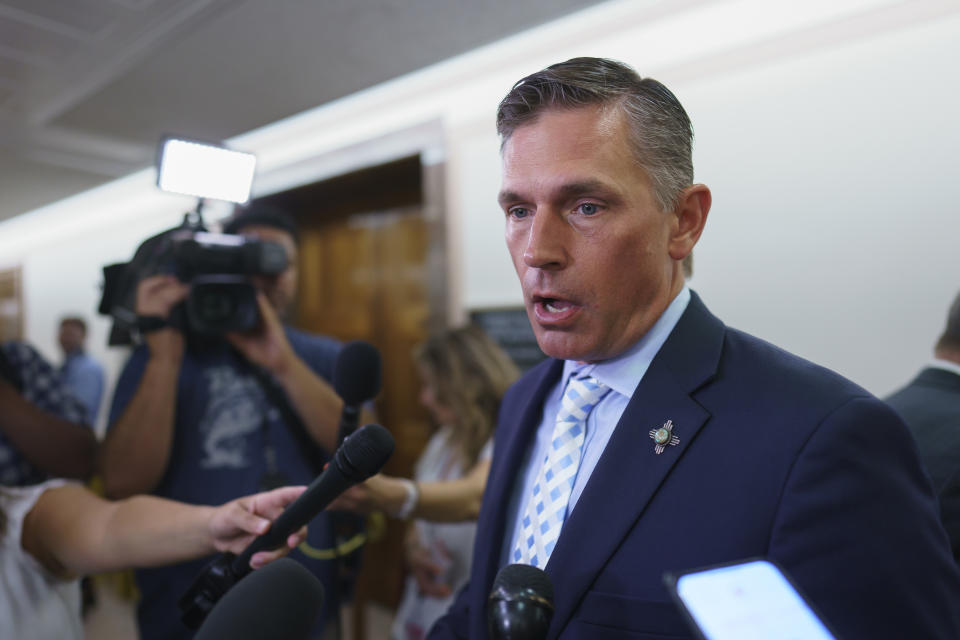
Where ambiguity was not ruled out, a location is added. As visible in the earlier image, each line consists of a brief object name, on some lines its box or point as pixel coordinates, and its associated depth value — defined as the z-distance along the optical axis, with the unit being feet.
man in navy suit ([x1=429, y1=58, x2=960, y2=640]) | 2.02
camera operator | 3.23
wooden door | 10.07
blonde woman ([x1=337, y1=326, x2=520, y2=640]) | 5.71
